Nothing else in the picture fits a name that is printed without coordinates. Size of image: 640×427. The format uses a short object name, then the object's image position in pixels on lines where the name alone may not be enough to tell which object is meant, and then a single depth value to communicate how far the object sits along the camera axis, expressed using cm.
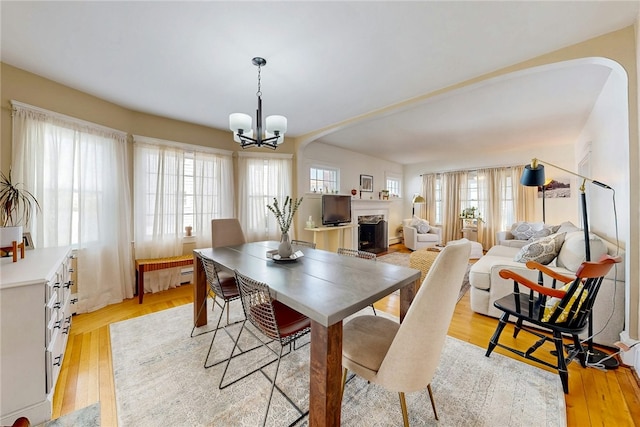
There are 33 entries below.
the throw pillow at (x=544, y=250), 236
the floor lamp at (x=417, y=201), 685
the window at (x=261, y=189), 421
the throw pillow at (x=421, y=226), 636
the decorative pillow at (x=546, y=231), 396
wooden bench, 303
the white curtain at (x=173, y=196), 332
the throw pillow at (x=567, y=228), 337
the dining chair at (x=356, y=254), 227
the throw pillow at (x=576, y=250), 205
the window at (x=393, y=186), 741
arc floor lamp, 178
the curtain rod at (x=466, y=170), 584
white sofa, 193
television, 502
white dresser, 127
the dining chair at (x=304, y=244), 291
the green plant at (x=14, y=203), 209
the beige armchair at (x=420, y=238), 616
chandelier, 212
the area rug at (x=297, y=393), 137
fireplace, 605
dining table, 107
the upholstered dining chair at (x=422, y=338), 100
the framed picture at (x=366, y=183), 630
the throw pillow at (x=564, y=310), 158
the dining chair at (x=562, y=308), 138
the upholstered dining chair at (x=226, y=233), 277
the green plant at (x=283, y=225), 202
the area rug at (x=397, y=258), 504
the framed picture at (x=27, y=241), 213
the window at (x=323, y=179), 516
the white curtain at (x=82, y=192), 236
